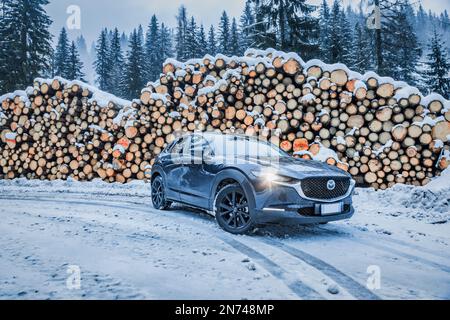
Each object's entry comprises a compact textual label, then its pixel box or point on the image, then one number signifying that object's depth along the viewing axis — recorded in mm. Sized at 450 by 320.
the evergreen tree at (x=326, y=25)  29916
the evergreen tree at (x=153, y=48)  45388
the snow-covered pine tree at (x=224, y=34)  45281
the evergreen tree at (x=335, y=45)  27969
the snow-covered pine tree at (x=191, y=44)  39969
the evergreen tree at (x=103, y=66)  45000
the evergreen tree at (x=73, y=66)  39062
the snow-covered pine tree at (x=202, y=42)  41756
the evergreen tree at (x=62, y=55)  39469
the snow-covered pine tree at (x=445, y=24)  16478
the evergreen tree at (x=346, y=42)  29609
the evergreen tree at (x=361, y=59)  29505
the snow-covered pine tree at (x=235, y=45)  41406
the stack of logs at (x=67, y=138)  10297
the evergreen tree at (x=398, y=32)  17062
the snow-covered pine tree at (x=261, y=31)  17834
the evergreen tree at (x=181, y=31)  44150
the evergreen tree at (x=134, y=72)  37000
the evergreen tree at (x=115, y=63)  45312
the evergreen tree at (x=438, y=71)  26328
